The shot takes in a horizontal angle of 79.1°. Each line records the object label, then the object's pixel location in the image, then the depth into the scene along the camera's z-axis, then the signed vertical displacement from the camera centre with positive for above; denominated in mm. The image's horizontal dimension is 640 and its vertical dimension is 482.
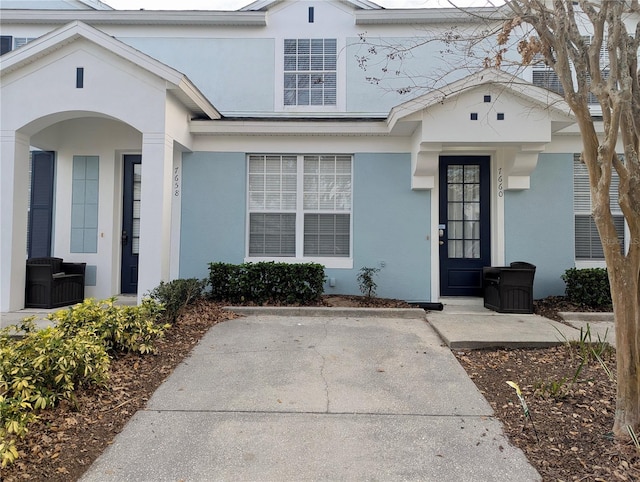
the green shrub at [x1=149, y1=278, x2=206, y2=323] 5402 -640
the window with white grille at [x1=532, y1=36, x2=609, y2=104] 8094 +3745
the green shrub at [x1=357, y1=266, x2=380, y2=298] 7117 -510
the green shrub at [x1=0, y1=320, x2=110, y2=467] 2633 -988
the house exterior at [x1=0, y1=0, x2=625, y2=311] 6957 +1076
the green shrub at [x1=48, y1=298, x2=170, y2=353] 4094 -810
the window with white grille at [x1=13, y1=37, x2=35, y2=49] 8781 +4757
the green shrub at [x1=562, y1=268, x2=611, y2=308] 6406 -527
